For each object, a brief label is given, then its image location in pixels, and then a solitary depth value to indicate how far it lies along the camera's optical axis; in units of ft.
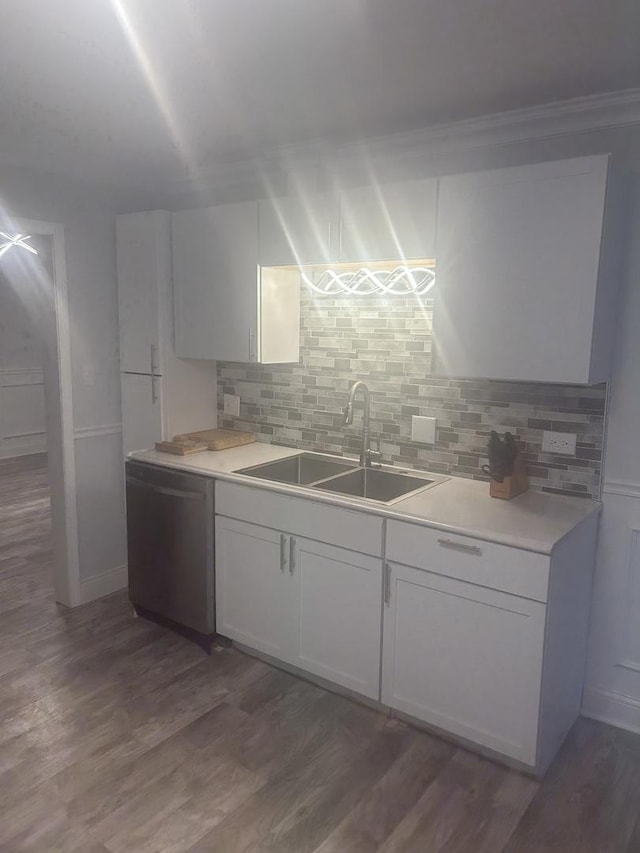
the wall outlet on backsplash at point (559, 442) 8.10
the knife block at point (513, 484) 8.06
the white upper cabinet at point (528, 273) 6.93
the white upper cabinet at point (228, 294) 9.78
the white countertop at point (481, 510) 6.88
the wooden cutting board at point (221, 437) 10.72
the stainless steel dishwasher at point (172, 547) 9.57
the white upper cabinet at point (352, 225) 8.02
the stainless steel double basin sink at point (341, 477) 9.30
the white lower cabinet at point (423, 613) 6.89
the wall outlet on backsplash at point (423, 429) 9.27
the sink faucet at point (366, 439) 9.58
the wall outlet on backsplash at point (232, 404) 11.65
